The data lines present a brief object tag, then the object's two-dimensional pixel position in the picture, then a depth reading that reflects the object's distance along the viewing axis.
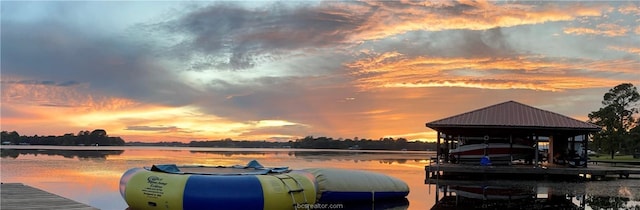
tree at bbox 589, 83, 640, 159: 46.88
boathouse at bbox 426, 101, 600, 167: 23.34
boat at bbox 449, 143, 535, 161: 24.83
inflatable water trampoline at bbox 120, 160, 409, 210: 10.13
